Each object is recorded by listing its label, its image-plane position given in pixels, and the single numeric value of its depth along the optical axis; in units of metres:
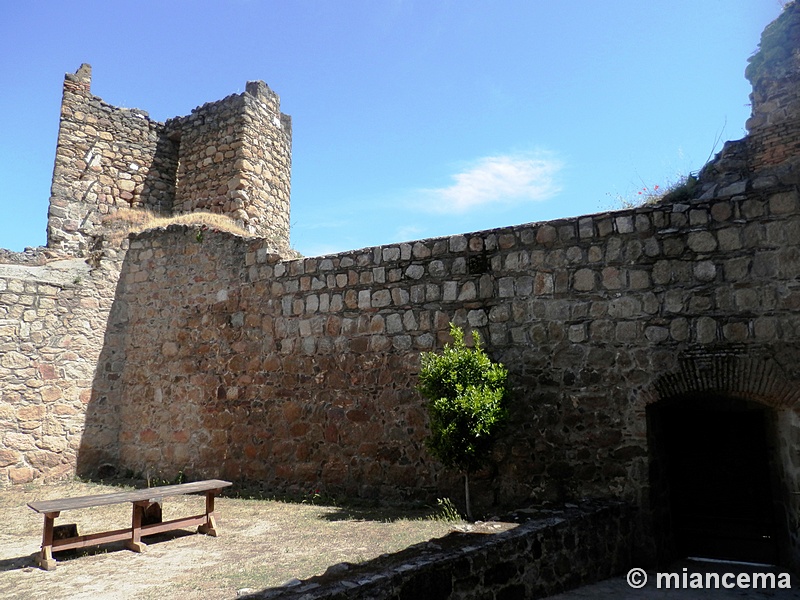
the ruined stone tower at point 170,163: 11.49
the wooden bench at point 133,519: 5.01
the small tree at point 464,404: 6.09
